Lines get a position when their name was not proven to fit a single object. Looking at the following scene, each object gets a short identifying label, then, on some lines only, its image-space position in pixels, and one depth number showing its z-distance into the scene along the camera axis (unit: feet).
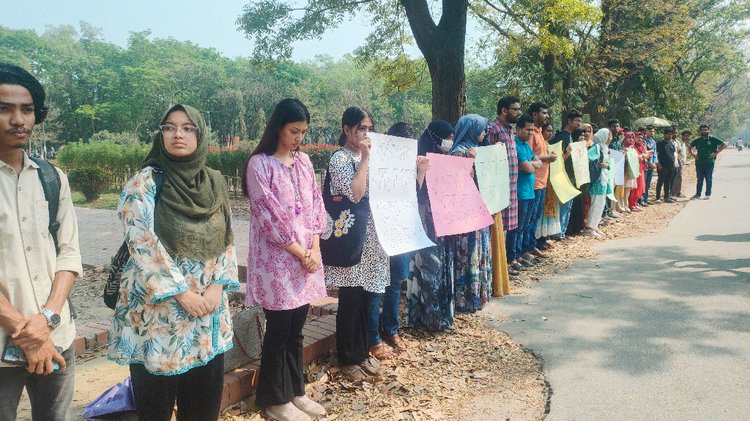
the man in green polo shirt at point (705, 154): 40.50
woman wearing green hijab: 6.93
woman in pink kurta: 8.91
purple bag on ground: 8.20
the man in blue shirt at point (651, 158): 40.32
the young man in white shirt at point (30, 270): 5.95
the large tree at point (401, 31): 26.25
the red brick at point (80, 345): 12.45
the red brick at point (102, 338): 13.01
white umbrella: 56.18
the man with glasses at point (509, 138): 18.38
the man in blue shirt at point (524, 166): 19.86
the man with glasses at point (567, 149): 25.84
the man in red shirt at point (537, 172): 21.94
